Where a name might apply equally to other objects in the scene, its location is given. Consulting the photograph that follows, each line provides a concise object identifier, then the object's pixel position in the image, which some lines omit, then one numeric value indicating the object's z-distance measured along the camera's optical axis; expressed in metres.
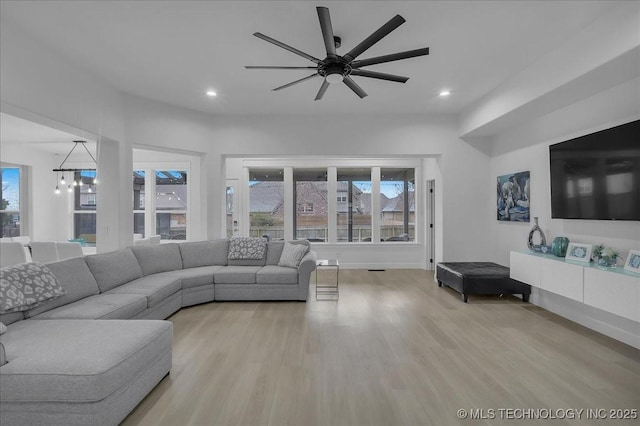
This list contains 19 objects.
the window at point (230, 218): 7.58
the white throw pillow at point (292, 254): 4.90
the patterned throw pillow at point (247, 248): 5.22
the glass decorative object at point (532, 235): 4.22
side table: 4.96
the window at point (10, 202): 6.69
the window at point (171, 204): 7.57
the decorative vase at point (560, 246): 3.77
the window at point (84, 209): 7.68
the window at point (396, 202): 7.58
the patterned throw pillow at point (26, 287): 2.50
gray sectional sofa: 1.78
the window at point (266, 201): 7.68
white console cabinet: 2.74
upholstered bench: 4.57
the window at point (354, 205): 7.62
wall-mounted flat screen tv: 3.00
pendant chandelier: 7.15
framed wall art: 4.68
